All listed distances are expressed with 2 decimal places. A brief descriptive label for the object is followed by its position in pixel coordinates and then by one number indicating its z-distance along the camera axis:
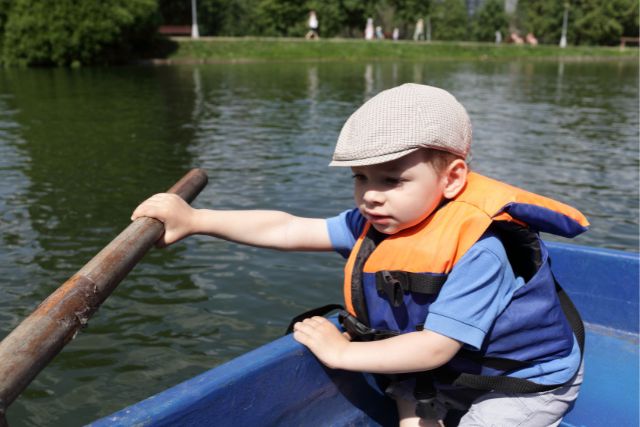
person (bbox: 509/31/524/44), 63.69
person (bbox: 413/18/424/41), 55.23
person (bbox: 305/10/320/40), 45.59
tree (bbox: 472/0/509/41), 68.75
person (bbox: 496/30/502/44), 62.34
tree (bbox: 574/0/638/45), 57.81
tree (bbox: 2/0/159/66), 28.91
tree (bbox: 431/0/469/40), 71.75
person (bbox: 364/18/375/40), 49.31
